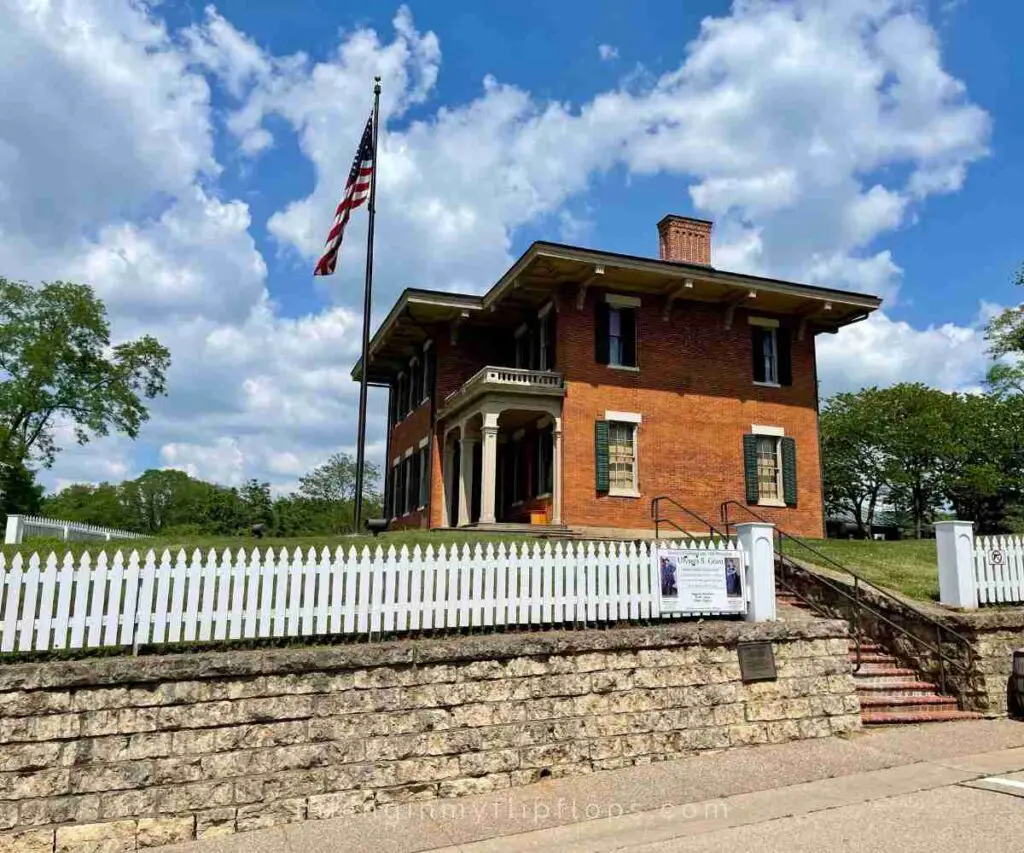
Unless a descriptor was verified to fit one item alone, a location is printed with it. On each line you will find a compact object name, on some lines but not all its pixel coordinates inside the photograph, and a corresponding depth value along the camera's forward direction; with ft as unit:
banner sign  28.30
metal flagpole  53.11
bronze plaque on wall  27.04
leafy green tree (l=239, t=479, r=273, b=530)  161.07
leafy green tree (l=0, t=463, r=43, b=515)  126.41
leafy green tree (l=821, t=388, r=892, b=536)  157.99
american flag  58.03
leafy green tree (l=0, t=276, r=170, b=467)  132.46
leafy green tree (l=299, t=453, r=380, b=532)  196.95
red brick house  63.41
